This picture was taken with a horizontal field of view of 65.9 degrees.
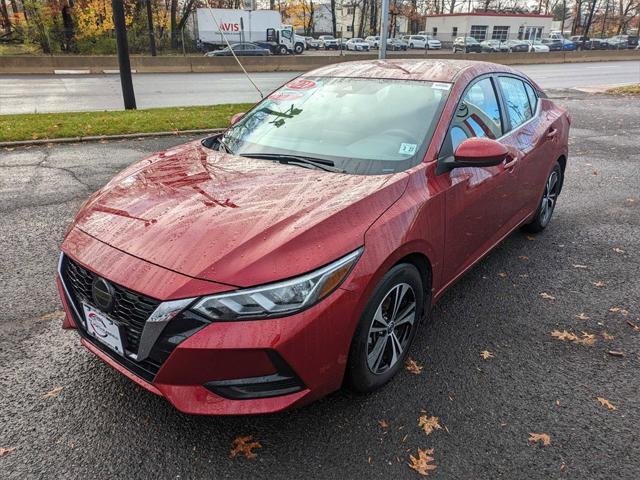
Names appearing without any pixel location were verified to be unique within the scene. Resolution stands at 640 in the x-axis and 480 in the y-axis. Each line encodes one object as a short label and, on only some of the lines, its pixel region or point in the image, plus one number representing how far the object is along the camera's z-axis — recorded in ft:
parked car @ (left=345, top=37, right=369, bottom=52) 146.00
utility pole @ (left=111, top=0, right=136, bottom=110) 33.45
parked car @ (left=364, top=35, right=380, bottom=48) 149.59
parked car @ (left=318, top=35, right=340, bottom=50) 154.32
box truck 111.04
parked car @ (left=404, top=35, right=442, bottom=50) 157.47
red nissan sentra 6.72
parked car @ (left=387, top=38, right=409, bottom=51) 150.81
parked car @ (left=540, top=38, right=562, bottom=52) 160.63
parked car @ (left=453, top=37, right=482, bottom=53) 143.33
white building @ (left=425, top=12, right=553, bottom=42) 179.63
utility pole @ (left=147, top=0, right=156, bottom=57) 94.29
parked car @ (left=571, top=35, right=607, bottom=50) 169.40
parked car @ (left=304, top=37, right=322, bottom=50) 156.87
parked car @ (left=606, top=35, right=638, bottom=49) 172.55
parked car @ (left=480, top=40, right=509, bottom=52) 142.20
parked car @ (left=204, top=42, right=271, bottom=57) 105.38
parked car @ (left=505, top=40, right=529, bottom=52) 146.51
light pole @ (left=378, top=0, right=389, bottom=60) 39.09
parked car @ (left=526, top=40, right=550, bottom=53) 146.30
